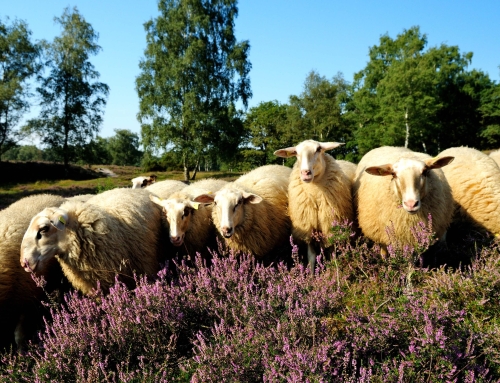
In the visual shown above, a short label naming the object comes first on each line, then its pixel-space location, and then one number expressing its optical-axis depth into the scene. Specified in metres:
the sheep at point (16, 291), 4.64
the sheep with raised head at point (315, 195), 5.34
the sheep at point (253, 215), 5.40
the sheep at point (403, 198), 4.36
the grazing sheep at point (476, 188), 5.76
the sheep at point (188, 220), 5.52
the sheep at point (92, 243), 4.41
